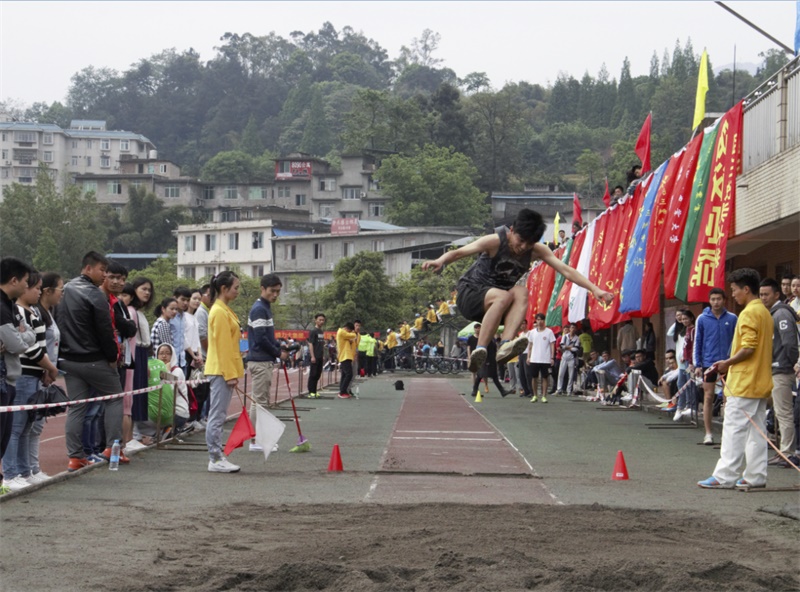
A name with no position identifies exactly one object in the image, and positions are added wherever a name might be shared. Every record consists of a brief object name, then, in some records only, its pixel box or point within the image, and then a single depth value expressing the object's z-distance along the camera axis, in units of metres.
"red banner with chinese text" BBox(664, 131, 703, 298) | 17.61
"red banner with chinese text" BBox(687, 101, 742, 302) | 15.82
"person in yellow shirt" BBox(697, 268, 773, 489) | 10.83
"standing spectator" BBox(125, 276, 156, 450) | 13.07
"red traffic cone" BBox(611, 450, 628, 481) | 11.43
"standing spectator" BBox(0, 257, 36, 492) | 9.38
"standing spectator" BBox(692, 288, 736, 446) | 14.82
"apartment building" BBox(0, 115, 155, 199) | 137.12
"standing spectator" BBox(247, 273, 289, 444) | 14.35
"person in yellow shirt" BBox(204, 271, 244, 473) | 11.72
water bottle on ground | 11.26
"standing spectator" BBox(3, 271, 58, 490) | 9.83
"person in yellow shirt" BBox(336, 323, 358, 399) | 26.66
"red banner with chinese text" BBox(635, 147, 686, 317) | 18.61
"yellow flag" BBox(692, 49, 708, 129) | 18.33
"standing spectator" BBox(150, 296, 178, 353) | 14.64
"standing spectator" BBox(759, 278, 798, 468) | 12.40
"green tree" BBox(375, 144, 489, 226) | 107.12
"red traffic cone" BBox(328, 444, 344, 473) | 11.81
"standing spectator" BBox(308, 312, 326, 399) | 25.42
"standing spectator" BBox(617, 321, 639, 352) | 28.75
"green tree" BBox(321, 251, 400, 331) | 68.50
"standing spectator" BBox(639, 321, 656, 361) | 24.22
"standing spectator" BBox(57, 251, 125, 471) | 11.09
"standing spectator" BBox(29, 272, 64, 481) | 10.32
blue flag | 19.41
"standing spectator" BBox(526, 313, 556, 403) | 26.72
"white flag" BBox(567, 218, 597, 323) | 25.09
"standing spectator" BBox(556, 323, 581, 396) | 30.81
